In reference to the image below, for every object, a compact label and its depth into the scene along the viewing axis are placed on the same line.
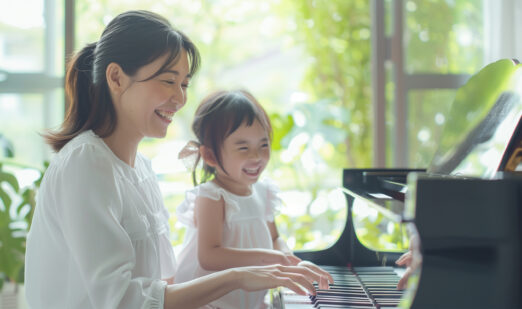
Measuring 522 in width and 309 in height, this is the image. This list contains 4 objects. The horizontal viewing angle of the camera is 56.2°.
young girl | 1.53
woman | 1.13
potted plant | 2.44
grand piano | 0.91
